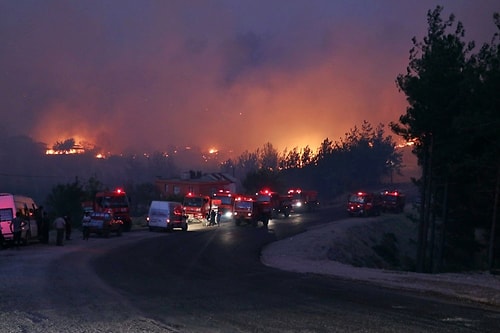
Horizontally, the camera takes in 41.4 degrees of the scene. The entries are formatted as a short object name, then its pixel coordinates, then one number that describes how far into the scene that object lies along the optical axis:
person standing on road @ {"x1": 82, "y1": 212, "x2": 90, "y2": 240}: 46.76
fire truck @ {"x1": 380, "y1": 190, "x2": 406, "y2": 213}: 86.69
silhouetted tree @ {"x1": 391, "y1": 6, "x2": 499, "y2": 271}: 38.28
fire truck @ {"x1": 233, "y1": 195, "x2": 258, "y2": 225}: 64.88
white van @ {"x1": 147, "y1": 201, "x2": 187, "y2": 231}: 57.41
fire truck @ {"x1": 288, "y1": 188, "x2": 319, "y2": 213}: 94.00
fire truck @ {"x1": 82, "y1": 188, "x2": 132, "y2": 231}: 54.16
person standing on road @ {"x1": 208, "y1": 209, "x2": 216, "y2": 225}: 68.19
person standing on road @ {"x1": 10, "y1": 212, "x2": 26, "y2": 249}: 35.81
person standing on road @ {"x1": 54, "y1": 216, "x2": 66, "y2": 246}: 39.49
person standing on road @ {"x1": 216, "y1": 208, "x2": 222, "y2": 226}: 68.38
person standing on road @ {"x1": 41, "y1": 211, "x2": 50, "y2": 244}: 41.31
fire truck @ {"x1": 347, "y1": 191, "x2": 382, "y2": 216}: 78.99
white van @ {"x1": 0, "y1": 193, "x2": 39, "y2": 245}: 36.38
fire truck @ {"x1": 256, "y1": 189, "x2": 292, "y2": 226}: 67.12
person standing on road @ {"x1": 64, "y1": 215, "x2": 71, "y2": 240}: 45.34
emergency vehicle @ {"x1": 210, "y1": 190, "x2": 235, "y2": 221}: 73.88
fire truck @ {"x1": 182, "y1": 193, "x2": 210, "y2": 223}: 71.38
